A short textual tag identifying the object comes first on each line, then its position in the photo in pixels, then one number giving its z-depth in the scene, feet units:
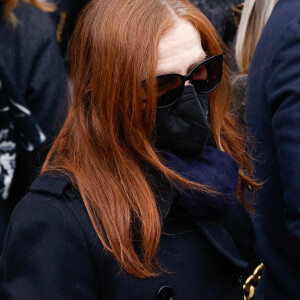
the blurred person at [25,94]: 10.00
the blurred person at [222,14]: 11.86
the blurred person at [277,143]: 9.06
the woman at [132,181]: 8.58
